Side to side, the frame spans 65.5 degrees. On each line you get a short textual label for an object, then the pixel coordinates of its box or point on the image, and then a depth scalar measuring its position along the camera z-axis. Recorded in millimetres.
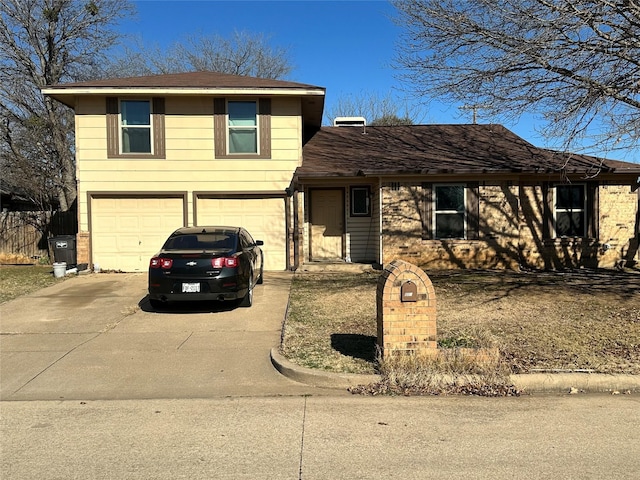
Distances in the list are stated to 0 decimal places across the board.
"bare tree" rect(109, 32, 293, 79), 30500
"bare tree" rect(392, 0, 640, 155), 8305
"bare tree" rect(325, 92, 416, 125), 29736
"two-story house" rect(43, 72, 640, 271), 13680
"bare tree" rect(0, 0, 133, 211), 18953
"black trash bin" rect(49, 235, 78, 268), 13789
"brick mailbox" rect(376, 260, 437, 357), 5652
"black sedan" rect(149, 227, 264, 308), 8406
